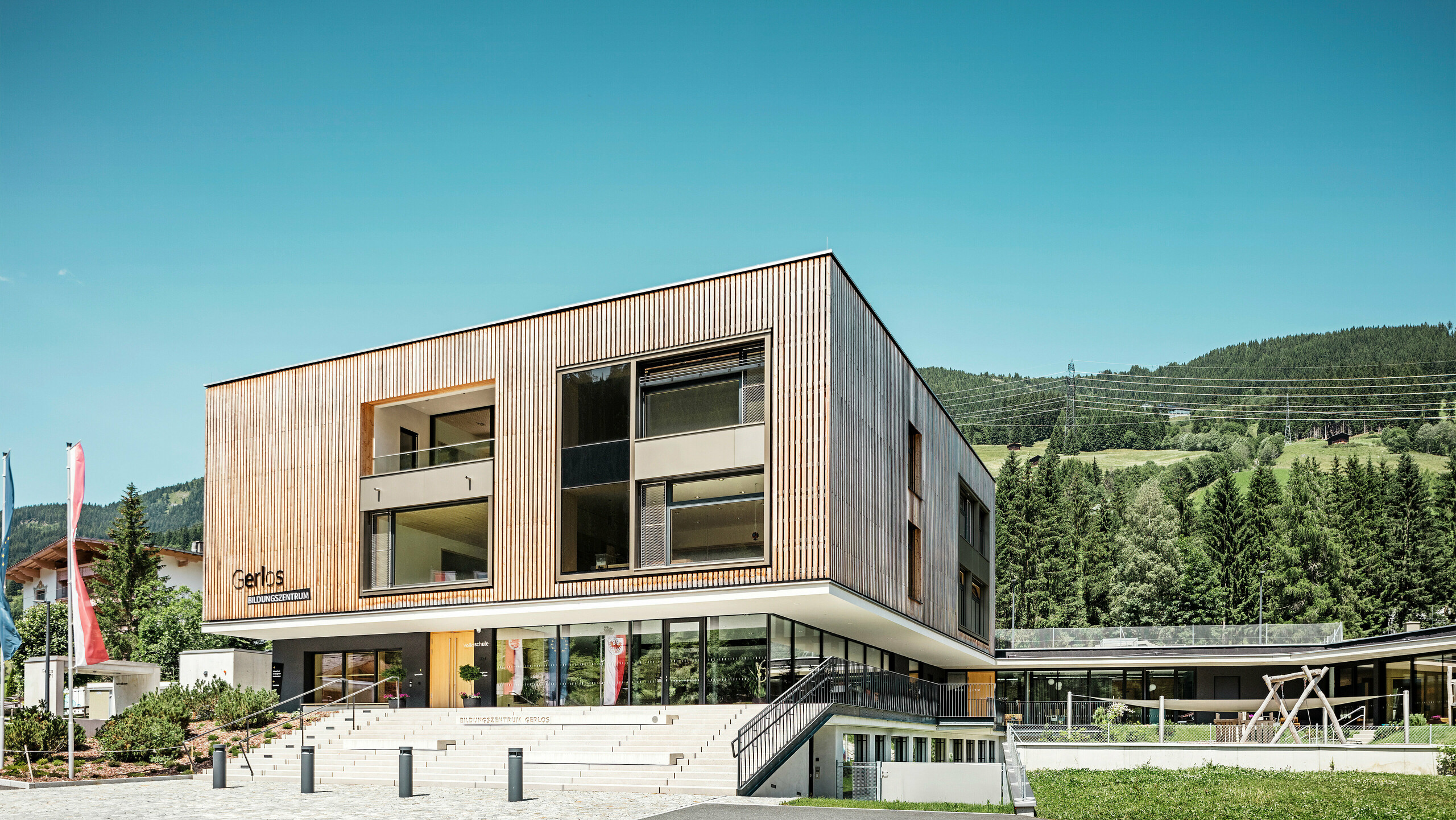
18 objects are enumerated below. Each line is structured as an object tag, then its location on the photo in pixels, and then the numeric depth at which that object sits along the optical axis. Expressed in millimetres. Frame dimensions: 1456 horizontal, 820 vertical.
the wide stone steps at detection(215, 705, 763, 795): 21203
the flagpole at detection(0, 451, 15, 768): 24406
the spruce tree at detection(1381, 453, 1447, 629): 70562
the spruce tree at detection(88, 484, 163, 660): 65938
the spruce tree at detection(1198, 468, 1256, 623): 74000
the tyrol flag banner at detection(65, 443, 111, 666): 23406
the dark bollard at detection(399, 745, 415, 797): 19859
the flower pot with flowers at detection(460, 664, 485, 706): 30328
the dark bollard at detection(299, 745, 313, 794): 21422
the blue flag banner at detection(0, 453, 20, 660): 24484
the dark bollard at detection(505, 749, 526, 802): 18781
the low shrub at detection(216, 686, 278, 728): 30641
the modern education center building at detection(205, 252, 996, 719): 25484
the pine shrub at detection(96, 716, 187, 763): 25344
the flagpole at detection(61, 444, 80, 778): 22500
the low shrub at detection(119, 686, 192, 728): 28547
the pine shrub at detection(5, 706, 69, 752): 24156
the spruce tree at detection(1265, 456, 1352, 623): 72062
